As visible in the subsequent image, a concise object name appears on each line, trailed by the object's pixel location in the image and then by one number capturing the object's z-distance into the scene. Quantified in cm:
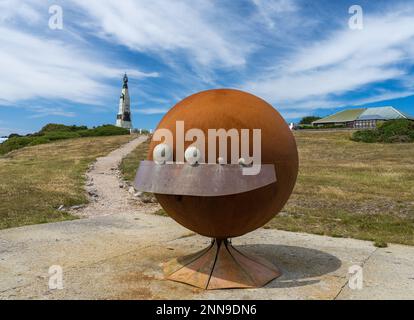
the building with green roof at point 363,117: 6731
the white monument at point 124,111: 6981
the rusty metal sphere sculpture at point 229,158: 527
